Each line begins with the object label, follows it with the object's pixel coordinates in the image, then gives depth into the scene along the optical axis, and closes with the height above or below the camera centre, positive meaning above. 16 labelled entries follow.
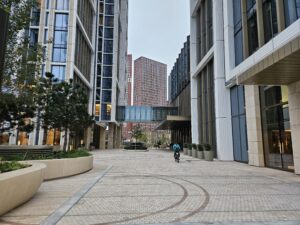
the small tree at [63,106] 18.27 +2.71
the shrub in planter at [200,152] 25.00 -0.97
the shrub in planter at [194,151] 27.39 -0.93
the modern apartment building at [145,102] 195.25 +31.39
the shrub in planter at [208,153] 22.97 -0.94
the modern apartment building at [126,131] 180.52 +8.51
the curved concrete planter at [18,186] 5.73 -1.12
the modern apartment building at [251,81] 12.79 +3.49
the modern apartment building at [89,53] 34.88 +15.52
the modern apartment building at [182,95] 41.69 +9.52
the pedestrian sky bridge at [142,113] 57.75 +6.78
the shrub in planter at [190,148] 29.97 -0.66
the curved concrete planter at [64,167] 11.09 -1.20
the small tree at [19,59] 10.66 +3.73
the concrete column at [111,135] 57.47 +1.67
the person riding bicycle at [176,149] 21.53 -0.56
